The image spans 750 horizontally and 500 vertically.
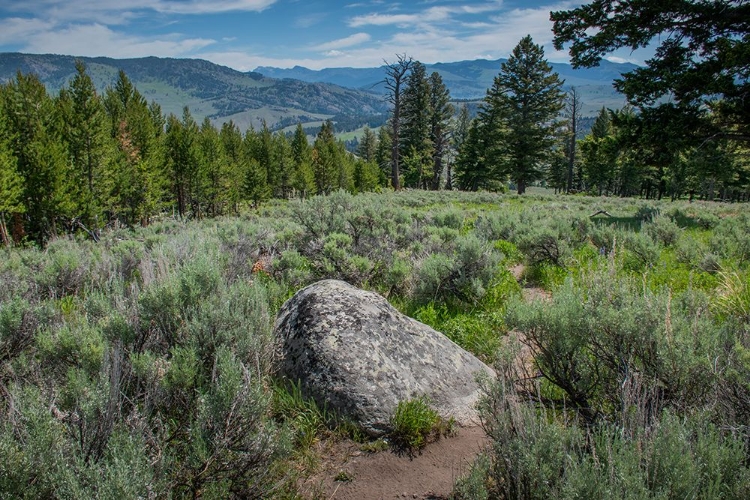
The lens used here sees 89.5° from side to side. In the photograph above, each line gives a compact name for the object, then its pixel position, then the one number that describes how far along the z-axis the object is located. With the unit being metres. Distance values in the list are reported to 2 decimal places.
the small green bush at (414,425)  2.85
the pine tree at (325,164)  66.88
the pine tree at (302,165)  60.16
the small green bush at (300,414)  2.84
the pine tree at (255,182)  55.50
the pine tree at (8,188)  25.53
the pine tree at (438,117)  48.03
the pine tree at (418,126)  44.66
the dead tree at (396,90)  28.53
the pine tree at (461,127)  61.62
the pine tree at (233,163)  51.00
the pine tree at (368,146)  83.94
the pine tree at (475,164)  44.00
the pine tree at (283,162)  62.28
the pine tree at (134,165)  37.56
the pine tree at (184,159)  45.09
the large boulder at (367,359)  3.03
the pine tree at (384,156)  66.31
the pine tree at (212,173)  46.44
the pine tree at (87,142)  32.62
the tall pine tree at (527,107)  33.47
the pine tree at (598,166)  54.72
